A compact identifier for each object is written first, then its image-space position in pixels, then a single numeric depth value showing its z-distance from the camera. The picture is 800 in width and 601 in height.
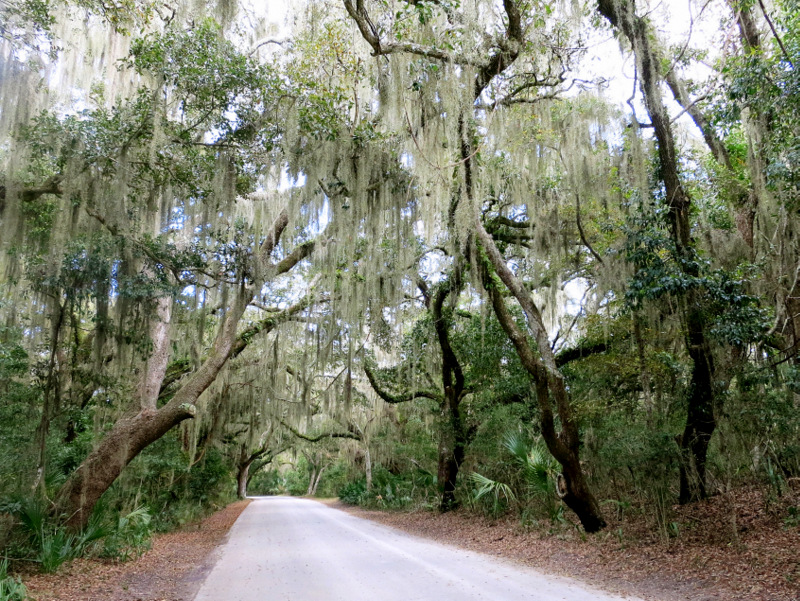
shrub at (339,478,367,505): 20.83
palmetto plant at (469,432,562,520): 8.23
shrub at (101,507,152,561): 7.31
